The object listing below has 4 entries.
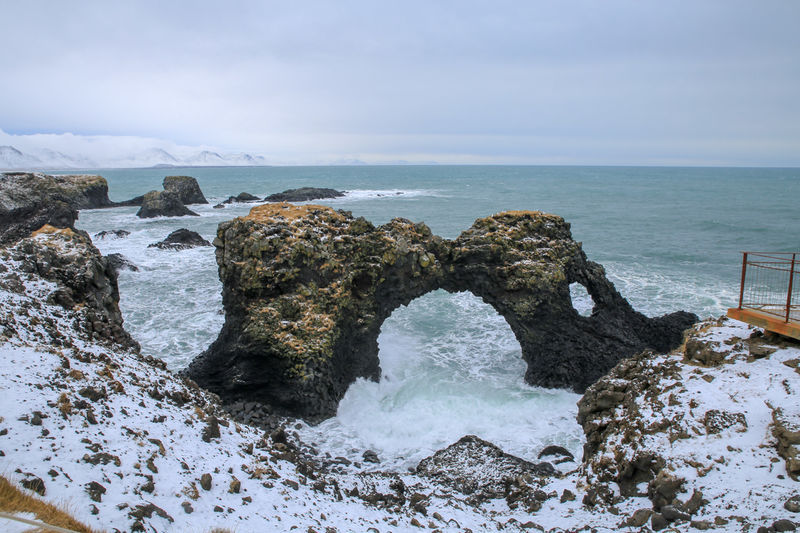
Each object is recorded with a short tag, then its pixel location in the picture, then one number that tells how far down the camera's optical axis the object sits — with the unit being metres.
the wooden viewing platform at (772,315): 11.10
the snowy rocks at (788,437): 8.68
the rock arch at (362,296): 17.16
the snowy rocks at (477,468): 12.91
